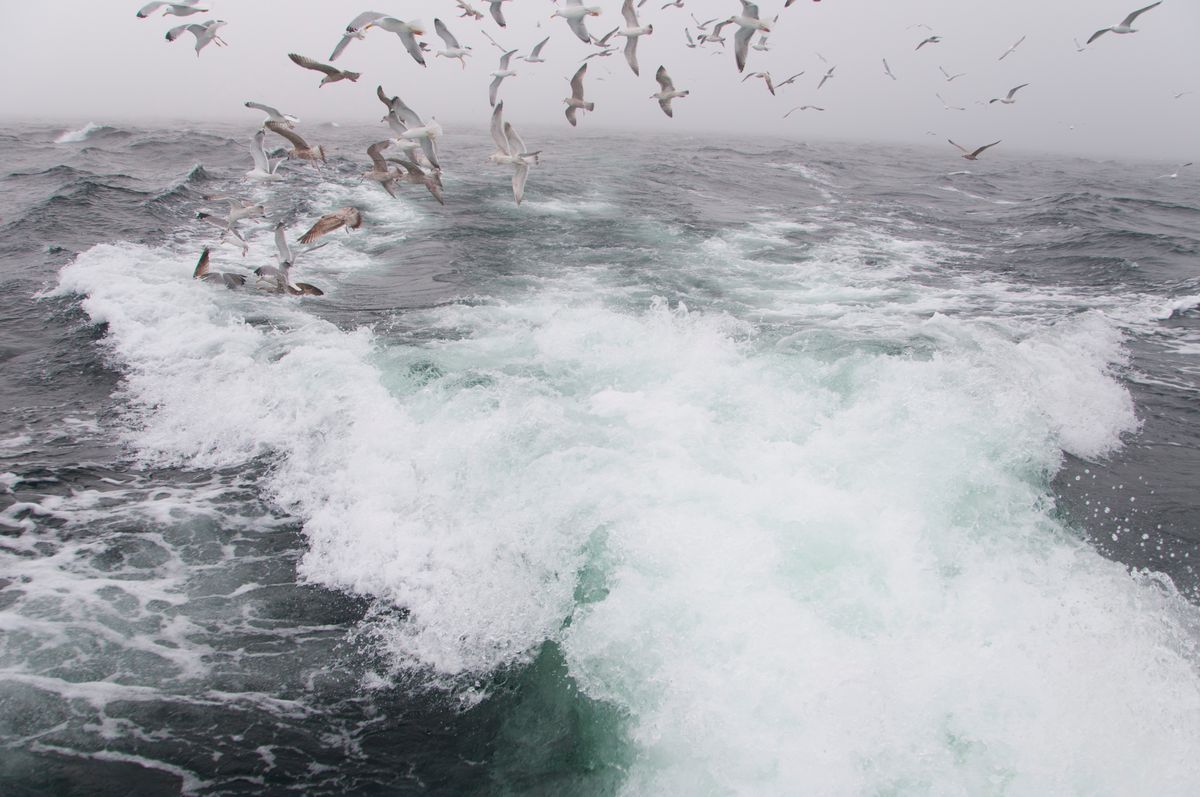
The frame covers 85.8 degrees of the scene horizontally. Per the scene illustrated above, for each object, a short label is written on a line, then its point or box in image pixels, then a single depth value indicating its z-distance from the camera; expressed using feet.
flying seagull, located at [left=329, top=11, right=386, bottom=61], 18.24
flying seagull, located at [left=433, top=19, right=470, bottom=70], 21.27
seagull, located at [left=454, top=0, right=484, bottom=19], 20.33
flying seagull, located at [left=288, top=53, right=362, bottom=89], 18.04
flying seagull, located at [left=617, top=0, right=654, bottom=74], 20.72
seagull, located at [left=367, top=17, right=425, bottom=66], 18.47
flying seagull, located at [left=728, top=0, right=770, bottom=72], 20.56
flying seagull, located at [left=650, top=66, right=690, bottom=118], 22.99
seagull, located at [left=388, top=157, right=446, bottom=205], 20.61
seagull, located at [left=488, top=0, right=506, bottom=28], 19.91
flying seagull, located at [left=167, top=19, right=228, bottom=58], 20.92
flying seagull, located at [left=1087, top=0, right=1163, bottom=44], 22.48
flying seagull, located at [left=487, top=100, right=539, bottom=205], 20.27
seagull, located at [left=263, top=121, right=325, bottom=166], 19.67
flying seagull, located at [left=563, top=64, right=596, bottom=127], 21.29
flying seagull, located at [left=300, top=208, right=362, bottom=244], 18.06
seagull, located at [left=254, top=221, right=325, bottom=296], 20.08
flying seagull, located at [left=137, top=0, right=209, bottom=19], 19.93
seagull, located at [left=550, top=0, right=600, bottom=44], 19.92
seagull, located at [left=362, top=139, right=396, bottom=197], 20.13
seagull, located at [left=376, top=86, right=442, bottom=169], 19.84
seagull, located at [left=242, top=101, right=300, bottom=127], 19.35
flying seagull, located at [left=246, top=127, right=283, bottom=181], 21.70
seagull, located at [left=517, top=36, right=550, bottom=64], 21.22
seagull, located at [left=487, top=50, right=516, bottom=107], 21.09
